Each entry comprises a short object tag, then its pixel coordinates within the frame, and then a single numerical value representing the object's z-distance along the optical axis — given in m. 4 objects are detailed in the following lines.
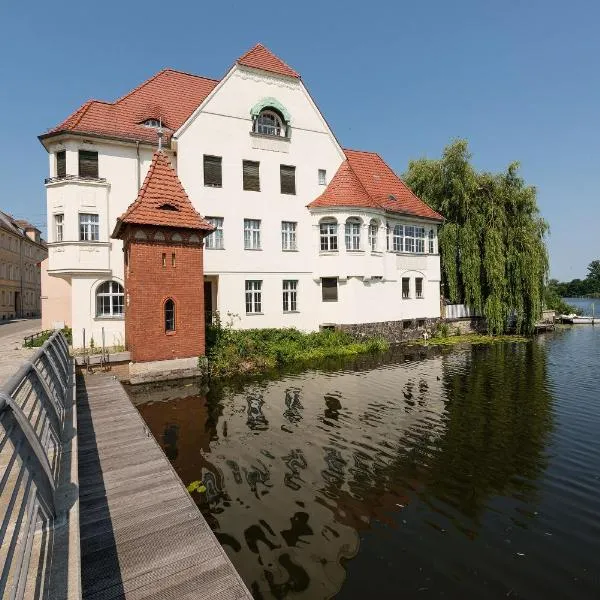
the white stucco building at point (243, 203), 19.08
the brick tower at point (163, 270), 15.35
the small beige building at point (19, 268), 45.44
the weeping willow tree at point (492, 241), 27.81
